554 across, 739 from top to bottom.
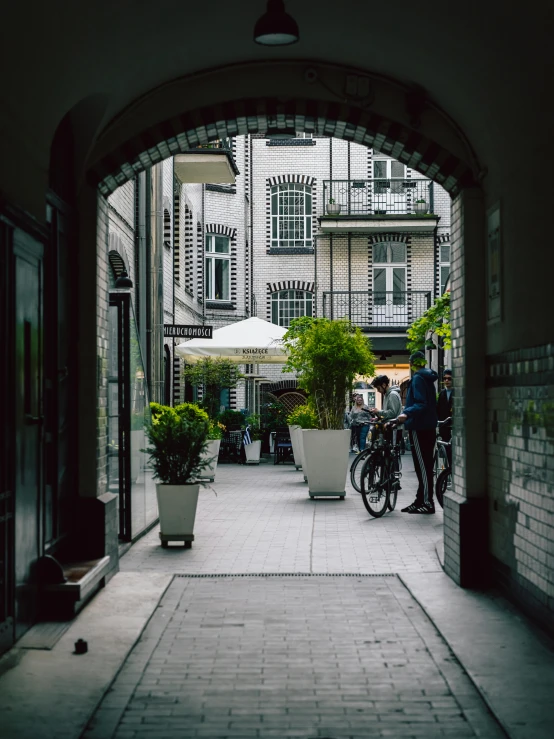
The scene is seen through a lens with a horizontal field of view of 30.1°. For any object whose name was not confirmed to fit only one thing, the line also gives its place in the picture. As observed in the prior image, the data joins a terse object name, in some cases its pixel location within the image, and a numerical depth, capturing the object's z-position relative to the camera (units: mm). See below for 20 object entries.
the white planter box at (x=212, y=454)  18644
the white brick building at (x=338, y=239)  34531
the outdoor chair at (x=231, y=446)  23891
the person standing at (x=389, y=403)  15523
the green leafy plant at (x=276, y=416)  23688
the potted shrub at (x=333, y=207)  34688
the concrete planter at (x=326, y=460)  14664
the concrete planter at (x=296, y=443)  19781
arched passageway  8242
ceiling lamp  6324
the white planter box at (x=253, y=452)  22970
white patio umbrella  22406
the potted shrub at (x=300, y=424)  15531
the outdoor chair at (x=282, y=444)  22750
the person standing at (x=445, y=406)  15266
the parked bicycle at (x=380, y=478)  12883
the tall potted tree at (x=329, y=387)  14750
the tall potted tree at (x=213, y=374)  24234
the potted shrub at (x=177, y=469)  10148
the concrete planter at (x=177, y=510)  10211
